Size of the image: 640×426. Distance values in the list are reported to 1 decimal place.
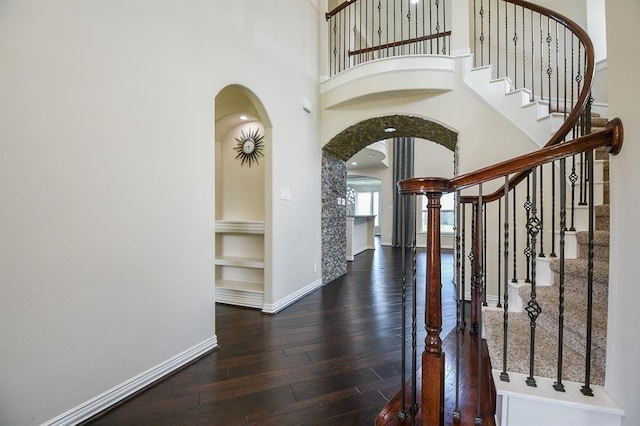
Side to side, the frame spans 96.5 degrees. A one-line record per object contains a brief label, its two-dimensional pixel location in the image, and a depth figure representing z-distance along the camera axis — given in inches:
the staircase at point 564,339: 40.7
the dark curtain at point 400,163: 331.3
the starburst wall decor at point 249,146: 140.1
